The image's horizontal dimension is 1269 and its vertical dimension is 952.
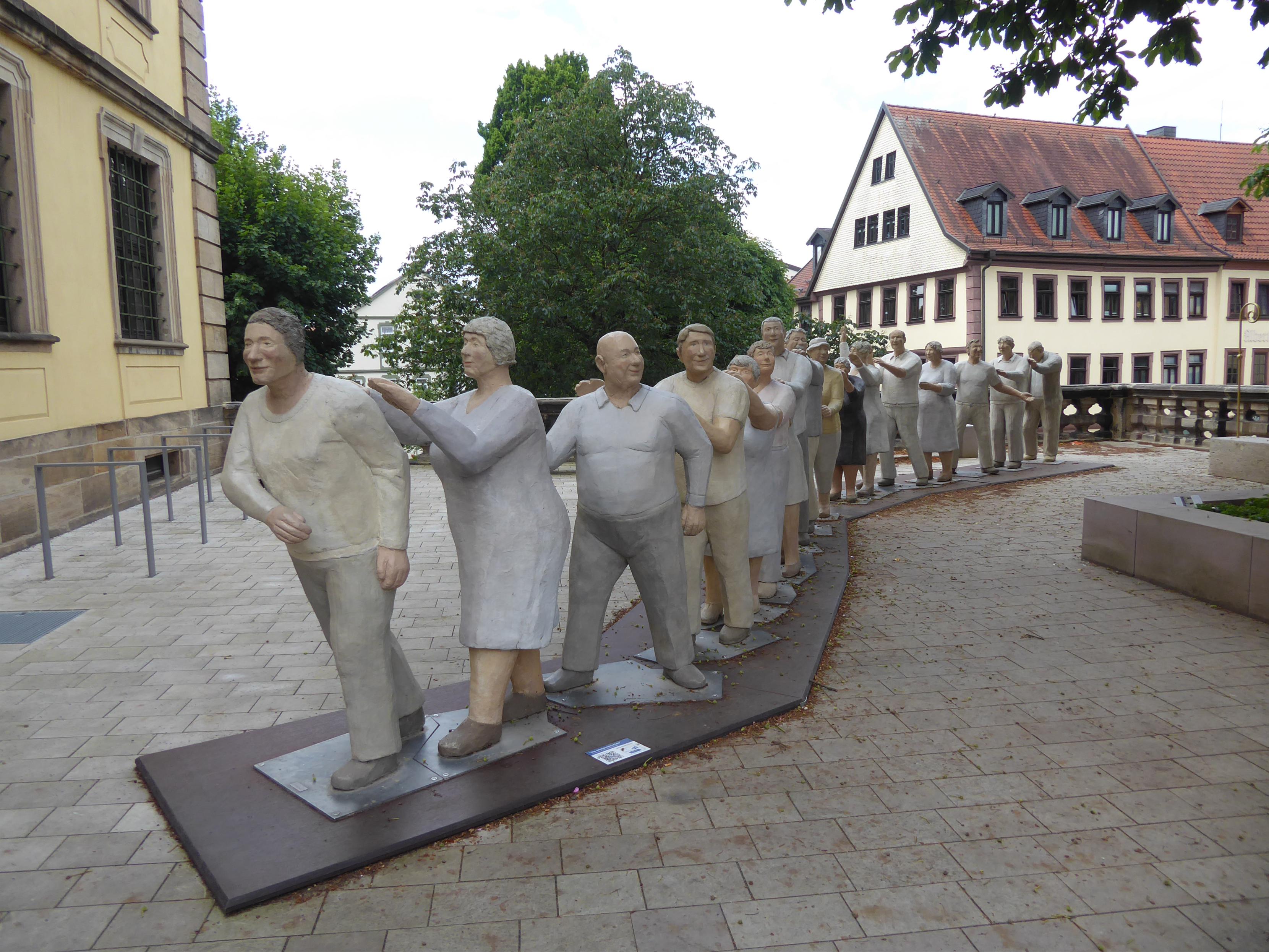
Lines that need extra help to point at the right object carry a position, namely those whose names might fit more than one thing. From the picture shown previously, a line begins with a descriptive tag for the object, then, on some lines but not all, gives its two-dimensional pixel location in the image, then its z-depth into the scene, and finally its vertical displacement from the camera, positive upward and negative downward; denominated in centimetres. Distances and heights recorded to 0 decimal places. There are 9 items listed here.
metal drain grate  604 -138
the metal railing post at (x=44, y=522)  769 -87
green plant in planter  702 -96
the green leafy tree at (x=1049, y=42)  676 +257
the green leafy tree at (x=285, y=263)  2120 +335
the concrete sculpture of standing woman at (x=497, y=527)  391 -52
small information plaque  404 -150
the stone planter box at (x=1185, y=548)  641 -120
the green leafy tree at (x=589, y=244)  1856 +312
